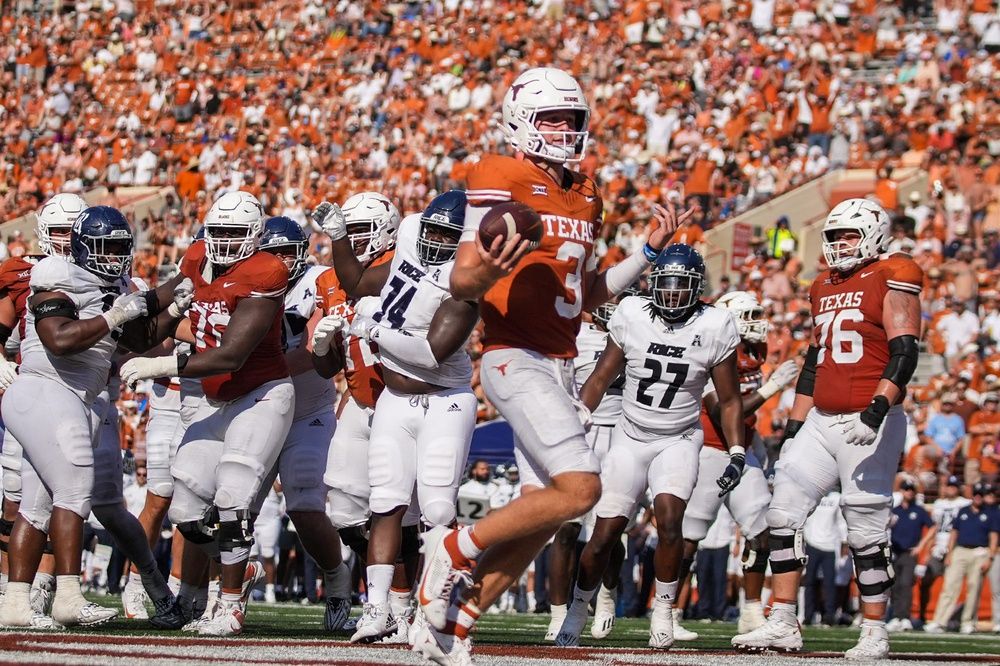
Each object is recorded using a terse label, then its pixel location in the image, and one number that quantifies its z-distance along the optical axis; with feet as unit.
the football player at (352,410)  54.75
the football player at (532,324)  39.78
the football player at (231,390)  51.13
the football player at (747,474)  69.46
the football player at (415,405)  49.08
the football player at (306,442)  55.83
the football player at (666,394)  59.11
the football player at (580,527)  61.16
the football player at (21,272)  57.52
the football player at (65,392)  51.21
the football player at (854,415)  53.98
